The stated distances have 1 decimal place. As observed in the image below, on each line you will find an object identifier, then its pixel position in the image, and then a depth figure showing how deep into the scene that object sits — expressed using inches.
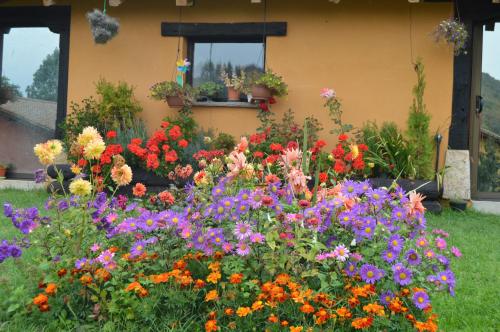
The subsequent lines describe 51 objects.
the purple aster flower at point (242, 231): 81.8
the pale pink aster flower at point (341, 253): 80.7
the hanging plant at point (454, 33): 229.9
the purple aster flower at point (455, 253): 86.2
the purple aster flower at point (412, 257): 82.3
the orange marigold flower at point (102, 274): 84.7
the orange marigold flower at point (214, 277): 81.2
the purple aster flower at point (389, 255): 81.4
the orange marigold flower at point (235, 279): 80.4
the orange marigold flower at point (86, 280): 83.7
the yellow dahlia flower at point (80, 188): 83.8
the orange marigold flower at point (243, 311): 76.9
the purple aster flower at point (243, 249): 81.8
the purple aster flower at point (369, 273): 82.0
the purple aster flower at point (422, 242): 85.8
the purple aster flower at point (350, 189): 91.0
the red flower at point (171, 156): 231.0
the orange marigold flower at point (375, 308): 77.4
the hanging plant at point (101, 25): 240.5
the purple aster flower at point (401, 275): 81.1
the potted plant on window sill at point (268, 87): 249.6
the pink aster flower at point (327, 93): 245.8
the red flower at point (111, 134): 230.5
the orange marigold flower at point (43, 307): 84.0
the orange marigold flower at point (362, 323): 76.7
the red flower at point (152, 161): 226.4
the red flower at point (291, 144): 224.5
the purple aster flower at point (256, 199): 83.8
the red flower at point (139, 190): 95.4
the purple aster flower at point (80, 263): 84.2
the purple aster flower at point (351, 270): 83.0
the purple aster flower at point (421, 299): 80.6
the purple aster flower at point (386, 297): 81.8
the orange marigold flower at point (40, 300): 82.9
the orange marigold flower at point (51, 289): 83.8
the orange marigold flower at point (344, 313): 77.3
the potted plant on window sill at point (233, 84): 261.0
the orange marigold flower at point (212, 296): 80.5
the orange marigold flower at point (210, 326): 76.7
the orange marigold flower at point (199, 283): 82.4
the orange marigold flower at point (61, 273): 87.4
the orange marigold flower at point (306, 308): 77.0
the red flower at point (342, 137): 237.8
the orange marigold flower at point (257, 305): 77.0
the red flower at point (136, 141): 234.1
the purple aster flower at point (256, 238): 80.8
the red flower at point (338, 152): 227.0
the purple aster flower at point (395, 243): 82.3
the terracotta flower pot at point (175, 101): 261.7
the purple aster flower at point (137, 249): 86.0
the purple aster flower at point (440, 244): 85.8
